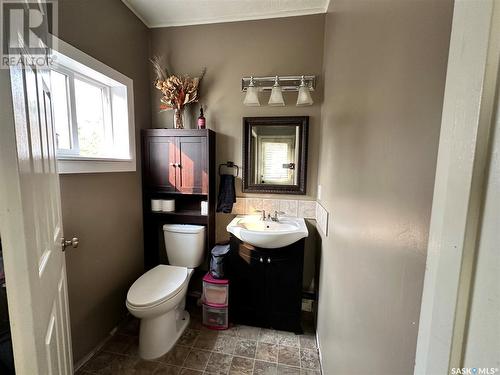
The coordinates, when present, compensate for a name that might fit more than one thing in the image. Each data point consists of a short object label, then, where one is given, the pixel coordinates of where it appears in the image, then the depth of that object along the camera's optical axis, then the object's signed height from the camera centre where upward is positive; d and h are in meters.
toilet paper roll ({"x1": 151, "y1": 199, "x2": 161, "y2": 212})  2.03 -0.40
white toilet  1.46 -0.91
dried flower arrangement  1.91 +0.63
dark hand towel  1.99 -0.30
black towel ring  2.03 -0.03
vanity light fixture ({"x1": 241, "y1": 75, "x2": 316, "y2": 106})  1.79 +0.64
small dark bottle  1.92 +0.35
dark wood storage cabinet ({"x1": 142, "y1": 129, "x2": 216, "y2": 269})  1.90 -0.09
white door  0.52 -0.18
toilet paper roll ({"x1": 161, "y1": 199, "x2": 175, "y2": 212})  2.01 -0.40
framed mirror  1.94 +0.08
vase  1.97 +0.39
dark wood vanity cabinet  1.71 -0.98
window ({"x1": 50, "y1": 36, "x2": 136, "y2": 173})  1.35 +0.34
